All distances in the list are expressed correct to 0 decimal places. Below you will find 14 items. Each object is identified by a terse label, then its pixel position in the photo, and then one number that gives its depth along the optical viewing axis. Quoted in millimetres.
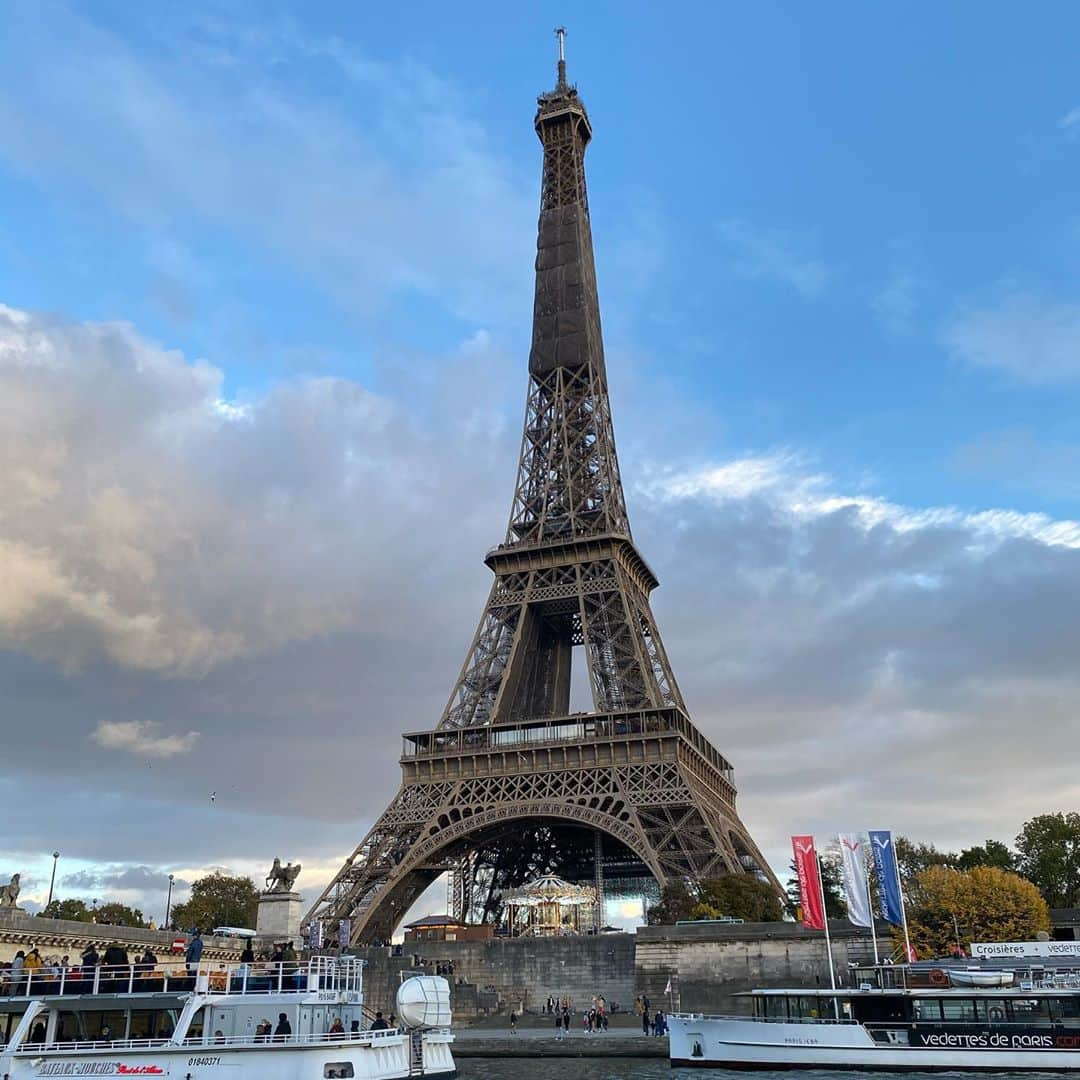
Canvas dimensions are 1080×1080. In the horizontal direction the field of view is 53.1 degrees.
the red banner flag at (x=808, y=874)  38344
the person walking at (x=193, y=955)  24375
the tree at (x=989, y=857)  76688
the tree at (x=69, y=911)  88956
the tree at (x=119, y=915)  96062
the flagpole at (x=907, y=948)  36762
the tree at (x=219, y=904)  92062
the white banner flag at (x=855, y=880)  37312
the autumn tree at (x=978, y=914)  45562
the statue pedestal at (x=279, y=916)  52469
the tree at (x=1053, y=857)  71875
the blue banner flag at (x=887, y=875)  36906
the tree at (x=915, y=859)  79438
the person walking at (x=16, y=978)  25156
